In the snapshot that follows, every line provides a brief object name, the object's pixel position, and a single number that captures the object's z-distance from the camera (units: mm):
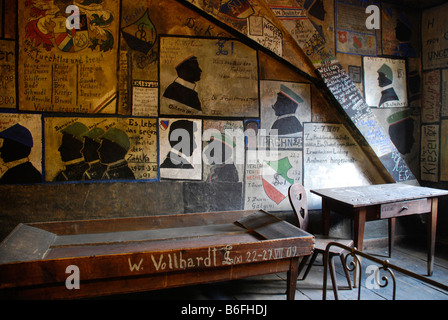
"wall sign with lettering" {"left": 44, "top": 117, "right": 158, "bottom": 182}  3256
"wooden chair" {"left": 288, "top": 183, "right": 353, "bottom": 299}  2941
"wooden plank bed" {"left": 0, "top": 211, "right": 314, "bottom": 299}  1807
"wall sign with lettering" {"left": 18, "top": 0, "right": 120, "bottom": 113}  3197
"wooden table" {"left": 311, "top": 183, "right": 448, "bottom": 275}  2988
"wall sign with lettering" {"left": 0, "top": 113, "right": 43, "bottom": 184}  3150
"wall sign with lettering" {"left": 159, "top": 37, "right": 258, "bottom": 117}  3508
